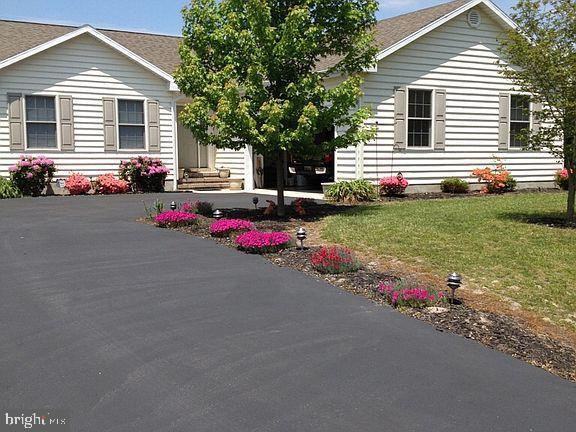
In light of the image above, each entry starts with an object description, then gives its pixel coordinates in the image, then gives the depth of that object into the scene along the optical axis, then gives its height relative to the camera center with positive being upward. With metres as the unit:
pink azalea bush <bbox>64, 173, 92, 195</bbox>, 17.41 -0.50
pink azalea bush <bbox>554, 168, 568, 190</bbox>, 18.66 -0.39
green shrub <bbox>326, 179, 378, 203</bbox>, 15.34 -0.63
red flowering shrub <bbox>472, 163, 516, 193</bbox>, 17.47 -0.37
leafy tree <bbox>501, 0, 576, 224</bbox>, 10.31 +1.73
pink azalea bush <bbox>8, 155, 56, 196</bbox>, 16.55 -0.18
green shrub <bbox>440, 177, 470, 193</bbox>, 17.25 -0.54
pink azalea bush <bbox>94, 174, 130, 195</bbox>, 17.77 -0.54
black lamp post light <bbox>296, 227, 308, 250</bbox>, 8.76 -0.99
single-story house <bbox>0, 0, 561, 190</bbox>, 16.58 +1.83
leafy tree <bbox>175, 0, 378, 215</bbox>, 11.10 +1.86
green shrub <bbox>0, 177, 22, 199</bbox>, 16.28 -0.61
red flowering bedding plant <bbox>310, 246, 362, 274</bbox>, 7.51 -1.18
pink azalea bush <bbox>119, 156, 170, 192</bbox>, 18.36 -0.20
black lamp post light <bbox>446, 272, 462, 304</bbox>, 6.21 -1.17
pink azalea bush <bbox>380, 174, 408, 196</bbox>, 16.12 -0.50
